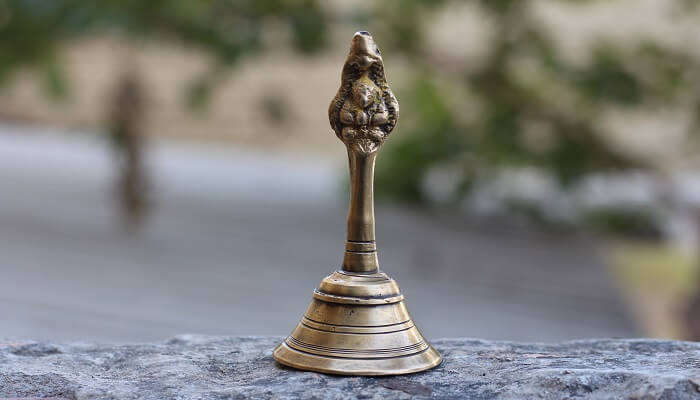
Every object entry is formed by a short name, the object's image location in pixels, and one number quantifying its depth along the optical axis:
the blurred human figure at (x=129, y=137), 2.17
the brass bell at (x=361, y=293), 0.71
